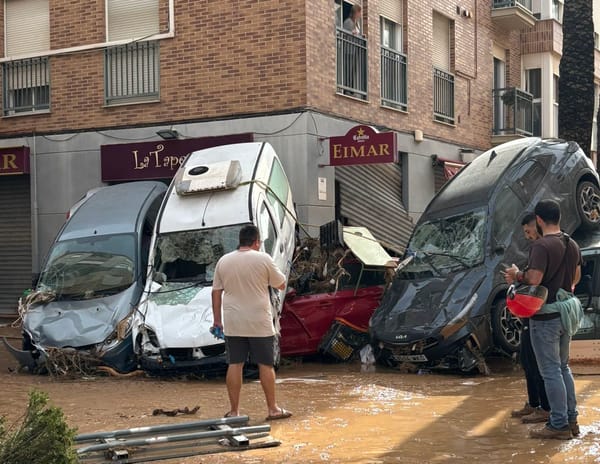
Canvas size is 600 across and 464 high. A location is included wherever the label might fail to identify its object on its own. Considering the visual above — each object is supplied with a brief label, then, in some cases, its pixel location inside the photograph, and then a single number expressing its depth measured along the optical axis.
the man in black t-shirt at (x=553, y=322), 6.83
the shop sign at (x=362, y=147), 14.40
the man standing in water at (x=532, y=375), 7.40
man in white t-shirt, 8.01
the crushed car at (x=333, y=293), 12.09
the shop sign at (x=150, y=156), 15.69
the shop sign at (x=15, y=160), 17.44
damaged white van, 10.61
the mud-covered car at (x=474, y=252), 10.89
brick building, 15.17
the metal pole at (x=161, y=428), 6.56
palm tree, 14.65
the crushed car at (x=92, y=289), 11.15
